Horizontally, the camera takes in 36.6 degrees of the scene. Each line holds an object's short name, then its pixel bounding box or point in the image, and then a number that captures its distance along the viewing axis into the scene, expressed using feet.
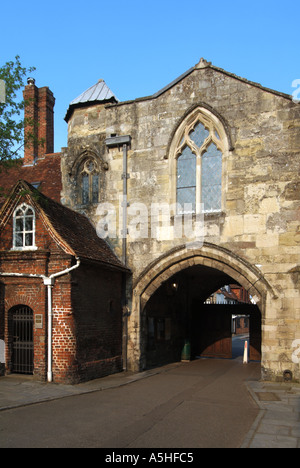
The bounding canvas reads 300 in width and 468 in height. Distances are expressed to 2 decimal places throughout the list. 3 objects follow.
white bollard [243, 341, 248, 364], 61.15
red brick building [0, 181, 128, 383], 39.65
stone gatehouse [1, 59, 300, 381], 42.88
